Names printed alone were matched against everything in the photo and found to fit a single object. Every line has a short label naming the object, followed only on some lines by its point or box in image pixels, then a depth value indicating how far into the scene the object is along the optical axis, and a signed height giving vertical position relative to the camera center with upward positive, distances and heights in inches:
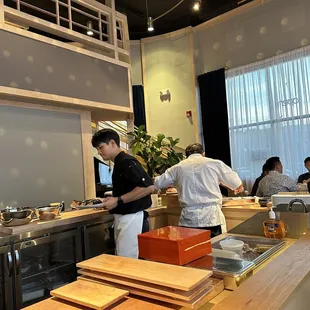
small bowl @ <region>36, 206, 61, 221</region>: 94.7 -11.5
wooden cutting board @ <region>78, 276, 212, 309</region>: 32.6 -14.0
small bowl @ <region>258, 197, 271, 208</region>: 106.1 -14.5
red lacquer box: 43.4 -11.2
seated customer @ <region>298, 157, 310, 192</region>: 180.9 -11.1
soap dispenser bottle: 63.1 -13.9
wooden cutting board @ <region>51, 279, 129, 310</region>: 33.3 -13.5
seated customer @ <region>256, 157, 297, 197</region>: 131.7 -11.2
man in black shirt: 85.5 -6.8
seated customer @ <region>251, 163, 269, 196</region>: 179.8 -16.3
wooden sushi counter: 33.7 -14.8
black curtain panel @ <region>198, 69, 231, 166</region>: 221.3 +32.9
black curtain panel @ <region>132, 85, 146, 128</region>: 248.7 +48.3
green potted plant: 178.5 +6.9
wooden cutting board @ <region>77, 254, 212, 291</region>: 33.7 -12.1
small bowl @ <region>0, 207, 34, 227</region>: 84.4 -10.9
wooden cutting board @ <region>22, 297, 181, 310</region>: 33.6 -14.4
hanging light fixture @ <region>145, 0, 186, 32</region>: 186.9 +101.8
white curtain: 189.9 +28.2
